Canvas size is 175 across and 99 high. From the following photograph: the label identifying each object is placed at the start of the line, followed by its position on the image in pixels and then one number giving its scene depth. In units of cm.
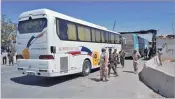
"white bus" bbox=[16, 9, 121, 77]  917
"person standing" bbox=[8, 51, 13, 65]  1998
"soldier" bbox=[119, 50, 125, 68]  1652
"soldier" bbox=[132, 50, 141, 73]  1369
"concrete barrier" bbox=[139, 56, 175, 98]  751
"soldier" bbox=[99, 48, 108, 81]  1059
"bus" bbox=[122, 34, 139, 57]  2695
